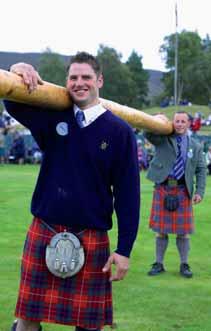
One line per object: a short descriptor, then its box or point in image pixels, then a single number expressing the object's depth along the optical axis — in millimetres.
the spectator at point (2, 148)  22809
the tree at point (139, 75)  68250
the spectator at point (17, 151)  23719
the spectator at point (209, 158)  21783
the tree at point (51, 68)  60625
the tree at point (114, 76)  59406
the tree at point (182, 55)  60978
